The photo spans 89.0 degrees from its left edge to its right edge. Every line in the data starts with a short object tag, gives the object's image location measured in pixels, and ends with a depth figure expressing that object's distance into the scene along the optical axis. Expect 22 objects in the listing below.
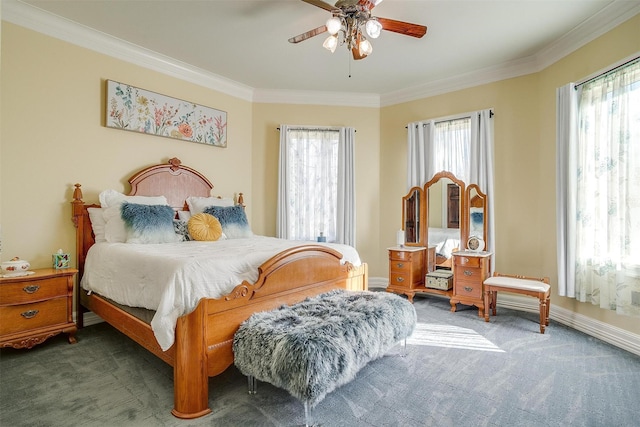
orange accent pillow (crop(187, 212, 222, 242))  3.27
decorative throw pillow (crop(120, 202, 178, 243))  2.89
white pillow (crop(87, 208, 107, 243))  3.11
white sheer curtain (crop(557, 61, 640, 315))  2.60
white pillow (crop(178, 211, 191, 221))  3.69
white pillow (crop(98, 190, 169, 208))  3.17
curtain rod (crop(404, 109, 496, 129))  3.94
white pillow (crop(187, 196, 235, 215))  3.82
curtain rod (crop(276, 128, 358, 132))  4.79
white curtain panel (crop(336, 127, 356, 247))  4.73
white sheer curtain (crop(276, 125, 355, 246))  4.73
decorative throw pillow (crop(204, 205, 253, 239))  3.56
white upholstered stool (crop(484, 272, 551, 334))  3.00
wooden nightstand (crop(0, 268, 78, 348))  2.42
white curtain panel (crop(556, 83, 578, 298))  3.11
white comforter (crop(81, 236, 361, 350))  1.83
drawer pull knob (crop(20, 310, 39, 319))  2.51
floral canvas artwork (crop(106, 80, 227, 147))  3.41
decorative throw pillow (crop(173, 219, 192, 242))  3.32
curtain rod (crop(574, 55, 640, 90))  2.56
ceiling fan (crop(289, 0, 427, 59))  2.27
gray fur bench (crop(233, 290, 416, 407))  1.61
